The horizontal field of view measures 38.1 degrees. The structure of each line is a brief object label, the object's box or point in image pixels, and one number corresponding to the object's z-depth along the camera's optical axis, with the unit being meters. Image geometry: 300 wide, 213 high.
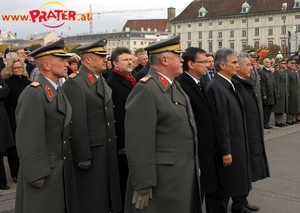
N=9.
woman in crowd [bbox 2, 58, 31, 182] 6.78
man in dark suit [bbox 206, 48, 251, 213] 4.81
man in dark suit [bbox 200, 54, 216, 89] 9.93
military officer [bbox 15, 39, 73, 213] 3.65
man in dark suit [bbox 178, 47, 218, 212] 4.54
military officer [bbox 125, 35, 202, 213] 3.52
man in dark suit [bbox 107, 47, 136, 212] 5.01
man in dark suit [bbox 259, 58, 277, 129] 12.62
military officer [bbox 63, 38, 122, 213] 4.46
